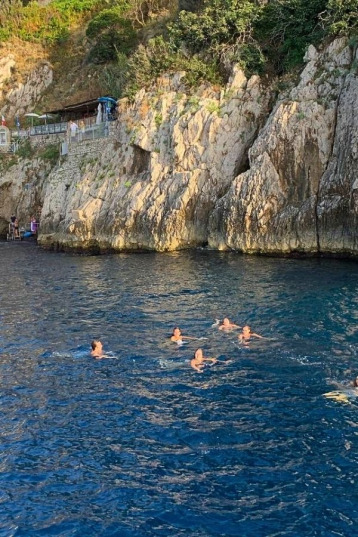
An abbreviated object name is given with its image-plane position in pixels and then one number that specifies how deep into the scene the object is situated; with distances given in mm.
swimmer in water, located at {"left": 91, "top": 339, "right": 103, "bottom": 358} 19344
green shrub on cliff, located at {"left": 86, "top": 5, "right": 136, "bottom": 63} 66375
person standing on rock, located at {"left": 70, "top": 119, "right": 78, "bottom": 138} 53969
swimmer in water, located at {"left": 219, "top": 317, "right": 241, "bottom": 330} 21250
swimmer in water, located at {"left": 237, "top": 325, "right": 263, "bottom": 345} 20125
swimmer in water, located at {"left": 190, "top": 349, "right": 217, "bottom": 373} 18022
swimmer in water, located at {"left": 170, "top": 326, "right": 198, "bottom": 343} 20355
